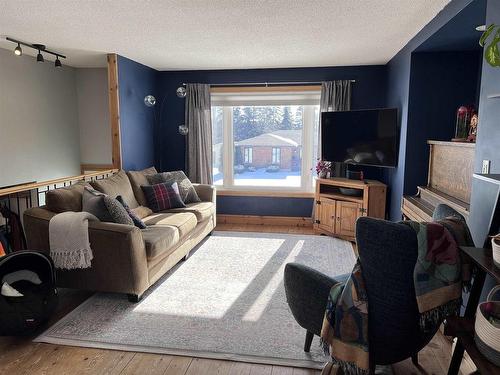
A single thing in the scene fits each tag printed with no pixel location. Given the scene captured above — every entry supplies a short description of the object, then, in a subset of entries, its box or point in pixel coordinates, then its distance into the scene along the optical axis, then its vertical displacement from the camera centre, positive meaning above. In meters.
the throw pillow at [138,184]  4.45 -0.53
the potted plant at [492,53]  1.53 +0.37
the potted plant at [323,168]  5.27 -0.38
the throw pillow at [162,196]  4.41 -0.67
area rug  2.42 -1.34
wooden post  4.52 +0.40
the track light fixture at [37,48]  3.80 +1.03
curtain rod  5.41 +0.85
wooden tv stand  4.70 -0.83
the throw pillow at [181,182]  4.76 -0.53
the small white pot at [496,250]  1.44 -0.42
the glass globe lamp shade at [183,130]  5.39 +0.15
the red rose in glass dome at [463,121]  3.22 +0.18
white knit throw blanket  2.91 -0.81
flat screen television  4.43 +0.06
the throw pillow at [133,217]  3.42 -0.71
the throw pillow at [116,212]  3.15 -0.61
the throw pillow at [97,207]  3.15 -0.57
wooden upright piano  2.95 -0.37
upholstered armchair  1.56 -0.64
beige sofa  2.93 -0.89
